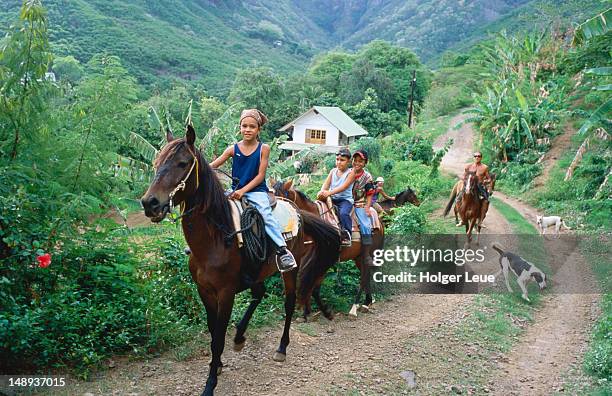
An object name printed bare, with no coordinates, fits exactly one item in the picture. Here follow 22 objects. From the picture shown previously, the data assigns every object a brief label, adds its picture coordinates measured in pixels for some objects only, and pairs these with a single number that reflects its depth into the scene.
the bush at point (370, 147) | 20.78
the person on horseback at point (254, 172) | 5.41
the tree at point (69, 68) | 32.88
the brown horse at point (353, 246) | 7.66
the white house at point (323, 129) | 39.53
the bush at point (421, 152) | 26.72
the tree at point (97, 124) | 5.88
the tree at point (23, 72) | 5.33
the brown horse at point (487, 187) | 12.52
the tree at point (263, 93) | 43.53
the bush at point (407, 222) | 10.12
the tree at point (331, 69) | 54.51
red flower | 4.87
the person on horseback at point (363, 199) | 8.34
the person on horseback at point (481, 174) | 12.16
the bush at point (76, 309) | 4.84
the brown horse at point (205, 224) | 4.40
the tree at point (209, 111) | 43.25
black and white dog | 9.66
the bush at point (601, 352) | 6.38
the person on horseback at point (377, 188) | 8.66
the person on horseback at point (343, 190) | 7.71
